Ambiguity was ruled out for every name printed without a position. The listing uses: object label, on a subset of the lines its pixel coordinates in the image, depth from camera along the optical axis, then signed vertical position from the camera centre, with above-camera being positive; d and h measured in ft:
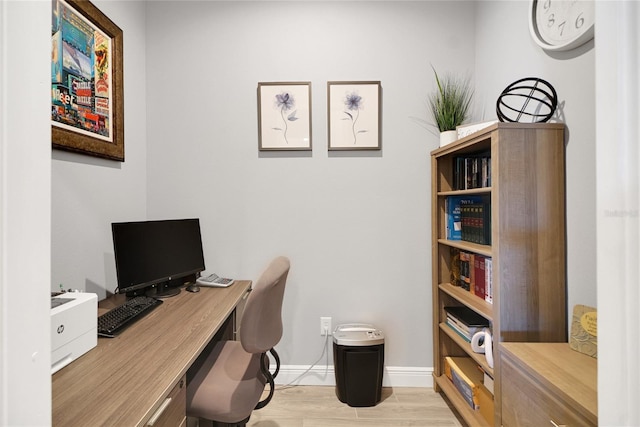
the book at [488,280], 5.32 -1.16
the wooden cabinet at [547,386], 3.00 -1.83
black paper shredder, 6.21 -3.08
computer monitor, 5.10 -0.74
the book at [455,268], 6.59 -1.17
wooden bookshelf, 4.35 -0.32
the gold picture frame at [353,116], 7.00 +2.20
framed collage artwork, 4.68 +2.27
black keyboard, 4.09 -1.47
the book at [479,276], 5.58 -1.15
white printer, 3.15 -1.21
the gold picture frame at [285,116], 7.02 +2.23
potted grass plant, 6.45 +2.38
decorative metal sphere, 4.60 +1.77
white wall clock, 4.05 +2.71
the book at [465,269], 6.10 -1.13
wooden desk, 2.56 -1.59
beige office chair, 3.76 -2.18
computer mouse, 6.03 -1.45
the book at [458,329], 5.72 -2.28
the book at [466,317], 5.68 -2.02
